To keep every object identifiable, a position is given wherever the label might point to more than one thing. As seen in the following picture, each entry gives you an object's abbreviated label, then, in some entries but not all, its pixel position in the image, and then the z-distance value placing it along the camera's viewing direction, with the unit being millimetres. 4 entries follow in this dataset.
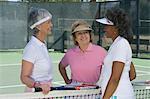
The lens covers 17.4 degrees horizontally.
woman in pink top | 4489
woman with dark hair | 3912
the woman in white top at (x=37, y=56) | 3994
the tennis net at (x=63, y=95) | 3805
